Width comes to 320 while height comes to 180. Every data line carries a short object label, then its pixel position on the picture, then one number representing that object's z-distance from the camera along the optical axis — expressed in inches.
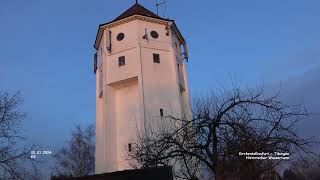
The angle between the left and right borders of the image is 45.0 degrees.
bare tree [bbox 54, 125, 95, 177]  1293.1
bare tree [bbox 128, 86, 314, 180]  425.7
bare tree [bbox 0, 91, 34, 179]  537.4
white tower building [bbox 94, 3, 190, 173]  1007.0
